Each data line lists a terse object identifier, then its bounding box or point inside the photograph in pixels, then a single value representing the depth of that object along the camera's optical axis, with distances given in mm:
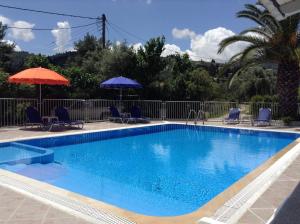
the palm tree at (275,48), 11585
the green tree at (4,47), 18543
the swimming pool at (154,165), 4766
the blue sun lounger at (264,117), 11890
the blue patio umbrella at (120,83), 11798
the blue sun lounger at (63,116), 10159
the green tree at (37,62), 12384
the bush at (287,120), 11786
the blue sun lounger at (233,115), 12419
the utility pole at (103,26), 19870
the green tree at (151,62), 14143
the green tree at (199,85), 14776
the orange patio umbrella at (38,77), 9209
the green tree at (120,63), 14155
